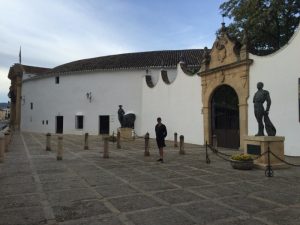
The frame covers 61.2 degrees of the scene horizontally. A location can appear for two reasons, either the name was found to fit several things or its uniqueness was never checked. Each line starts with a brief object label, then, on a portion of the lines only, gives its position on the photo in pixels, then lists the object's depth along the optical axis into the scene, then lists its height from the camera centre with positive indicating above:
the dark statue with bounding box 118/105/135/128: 18.43 +0.58
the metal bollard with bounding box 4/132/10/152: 11.44 -0.69
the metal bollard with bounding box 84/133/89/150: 12.55 -0.89
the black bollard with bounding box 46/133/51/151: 11.85 -0.82
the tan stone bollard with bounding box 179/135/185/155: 10.94 -0.93
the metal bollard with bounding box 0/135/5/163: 8.52 -0.79
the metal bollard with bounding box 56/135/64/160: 9.22 -0.92
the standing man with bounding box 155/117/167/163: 9.00 -0.27
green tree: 14.08 +6.13
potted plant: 7.63 -1.06
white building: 10.81 +2.31
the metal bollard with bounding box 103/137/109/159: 9.79 -0.98
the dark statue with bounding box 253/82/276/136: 8.24 +0.52
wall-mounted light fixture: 24.65 +2.93
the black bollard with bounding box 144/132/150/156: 10.30 -0.82
